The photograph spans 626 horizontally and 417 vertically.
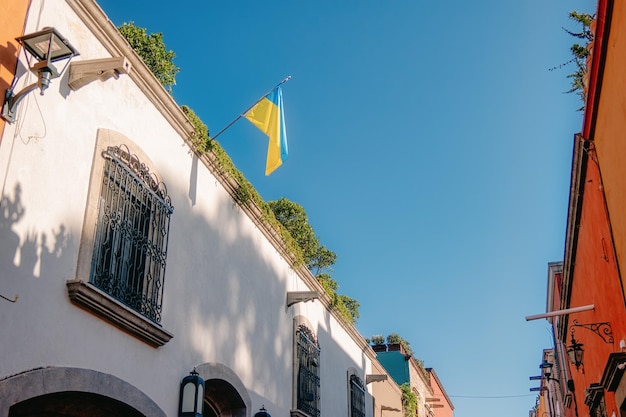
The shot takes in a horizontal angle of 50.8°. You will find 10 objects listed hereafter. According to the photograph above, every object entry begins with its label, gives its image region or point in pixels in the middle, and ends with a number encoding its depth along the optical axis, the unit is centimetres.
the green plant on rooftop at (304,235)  2195
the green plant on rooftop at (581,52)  898
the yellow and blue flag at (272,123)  985
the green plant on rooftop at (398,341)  2997
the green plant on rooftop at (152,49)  1028
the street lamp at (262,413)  995
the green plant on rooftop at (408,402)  2364
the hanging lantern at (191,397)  779
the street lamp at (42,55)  568
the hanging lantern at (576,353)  1152
